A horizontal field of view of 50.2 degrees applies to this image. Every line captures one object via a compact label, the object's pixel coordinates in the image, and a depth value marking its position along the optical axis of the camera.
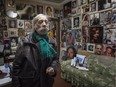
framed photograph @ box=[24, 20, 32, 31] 2.51
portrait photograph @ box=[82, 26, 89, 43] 2.13
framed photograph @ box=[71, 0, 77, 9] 2.39
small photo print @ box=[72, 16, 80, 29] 2.34
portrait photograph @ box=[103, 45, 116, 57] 1.70
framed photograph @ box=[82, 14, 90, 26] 2.12
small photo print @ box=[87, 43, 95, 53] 2.02
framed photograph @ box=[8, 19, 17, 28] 2.31
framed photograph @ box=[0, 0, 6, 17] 2.18
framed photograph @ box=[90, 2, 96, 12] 1.98
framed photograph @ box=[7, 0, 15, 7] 2.25
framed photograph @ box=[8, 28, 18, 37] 2.32
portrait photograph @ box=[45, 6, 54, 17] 2.75
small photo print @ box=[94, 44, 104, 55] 1.88
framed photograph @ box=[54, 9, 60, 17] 2.90
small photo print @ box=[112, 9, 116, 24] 1.66
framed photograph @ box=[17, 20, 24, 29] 2.42
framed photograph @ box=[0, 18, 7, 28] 2.18
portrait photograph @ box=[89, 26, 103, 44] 1.89
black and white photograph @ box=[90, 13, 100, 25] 1.93
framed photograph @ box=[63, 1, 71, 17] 2.58
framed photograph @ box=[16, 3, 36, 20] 2.41
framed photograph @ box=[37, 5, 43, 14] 2.65
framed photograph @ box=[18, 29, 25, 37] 2.44
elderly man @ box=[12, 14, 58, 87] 1.08
